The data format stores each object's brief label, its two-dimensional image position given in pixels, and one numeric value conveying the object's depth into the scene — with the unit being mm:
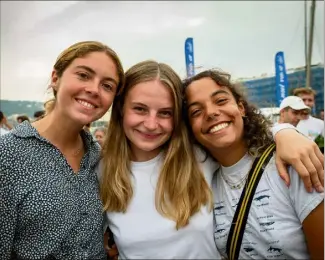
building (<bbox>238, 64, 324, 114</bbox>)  18641
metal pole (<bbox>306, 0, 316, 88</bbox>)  13577
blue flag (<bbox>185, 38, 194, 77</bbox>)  12641
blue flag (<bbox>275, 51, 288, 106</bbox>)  12437
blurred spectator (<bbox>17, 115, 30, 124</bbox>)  7409
